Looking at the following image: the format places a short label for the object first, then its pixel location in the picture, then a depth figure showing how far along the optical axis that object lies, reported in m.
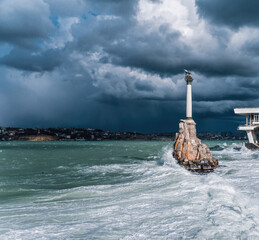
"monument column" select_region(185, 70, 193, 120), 32.00
